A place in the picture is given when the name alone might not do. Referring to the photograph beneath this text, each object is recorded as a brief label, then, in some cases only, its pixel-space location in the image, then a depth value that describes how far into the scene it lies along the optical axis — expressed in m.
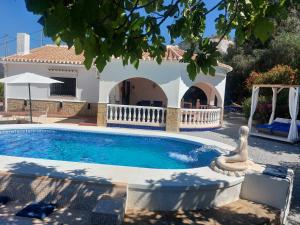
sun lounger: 12.57
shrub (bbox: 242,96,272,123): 16.04
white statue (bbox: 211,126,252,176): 6.14
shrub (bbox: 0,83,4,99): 21.73
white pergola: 11.82
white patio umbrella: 11.98
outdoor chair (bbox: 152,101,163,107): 19.01
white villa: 13.11
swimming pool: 5.27
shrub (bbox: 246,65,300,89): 15.59
